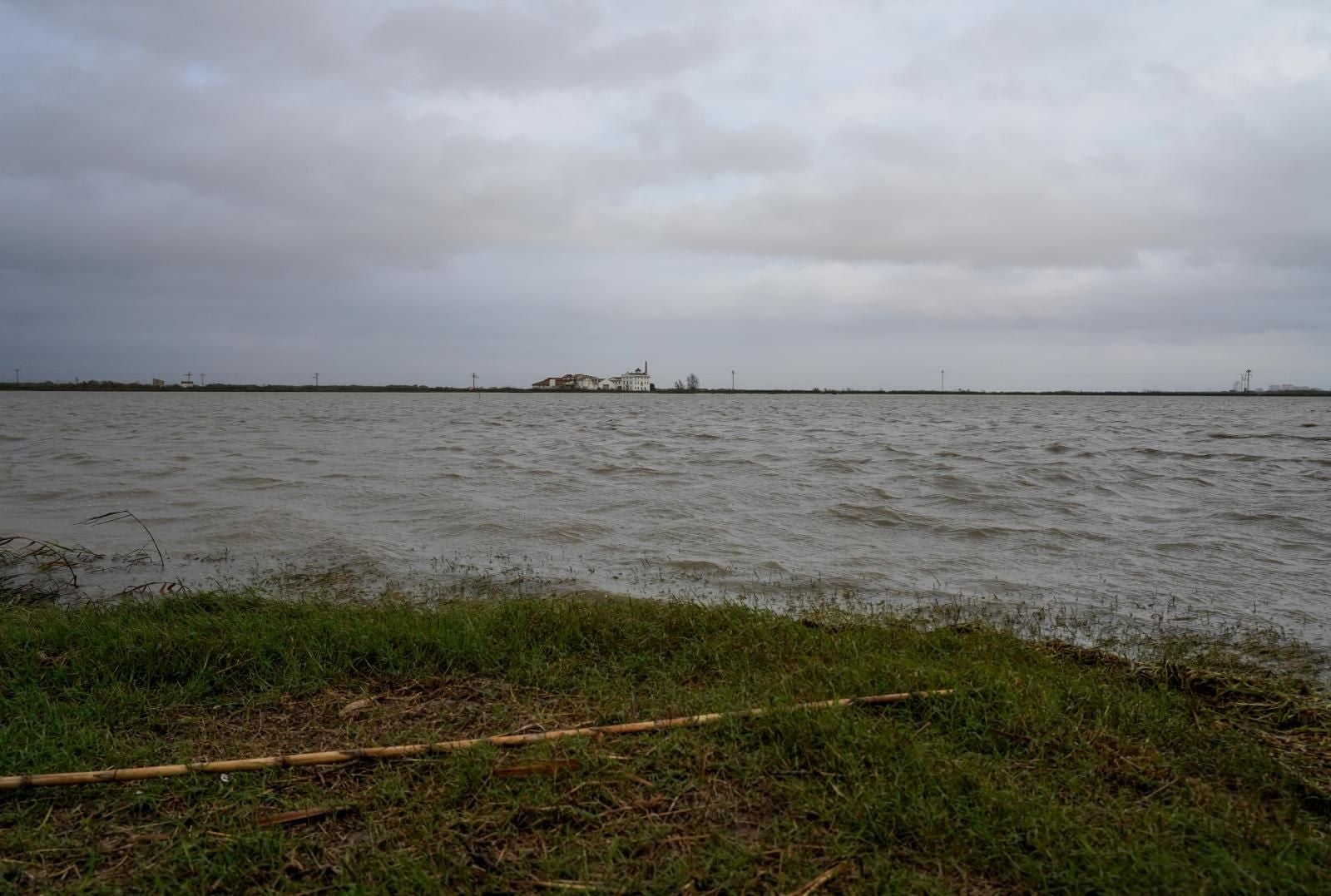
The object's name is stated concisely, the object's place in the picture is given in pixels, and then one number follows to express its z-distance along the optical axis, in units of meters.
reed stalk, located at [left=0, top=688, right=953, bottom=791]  2.85
